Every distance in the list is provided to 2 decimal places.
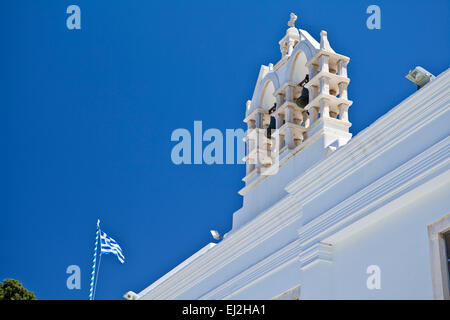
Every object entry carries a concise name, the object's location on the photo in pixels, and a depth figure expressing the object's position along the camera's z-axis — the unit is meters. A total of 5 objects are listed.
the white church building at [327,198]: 11.43
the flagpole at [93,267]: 24.58
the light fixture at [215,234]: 18.02
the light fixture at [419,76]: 12.95
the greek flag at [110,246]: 23.56
